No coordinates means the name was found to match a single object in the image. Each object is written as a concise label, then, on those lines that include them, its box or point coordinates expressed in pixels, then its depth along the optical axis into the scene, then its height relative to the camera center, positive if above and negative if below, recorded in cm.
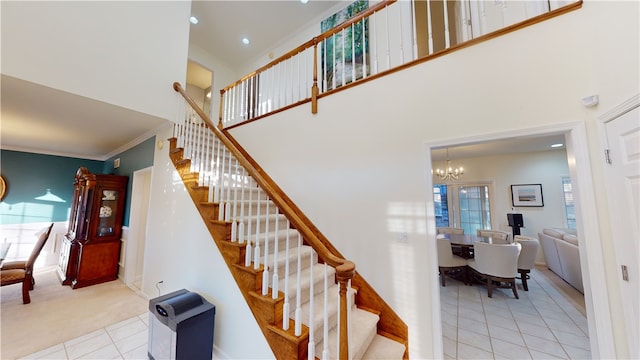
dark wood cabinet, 372 -52
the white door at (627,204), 126 -1
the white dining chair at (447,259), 367 -98
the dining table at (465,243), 391 -72
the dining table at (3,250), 317 -69
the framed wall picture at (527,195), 537 +19
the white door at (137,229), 385 -47
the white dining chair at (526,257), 347 -88
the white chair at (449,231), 497 -65
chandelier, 536 +77
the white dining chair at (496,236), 405 -67
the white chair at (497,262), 320 -90
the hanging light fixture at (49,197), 468 +16
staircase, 152 -70
